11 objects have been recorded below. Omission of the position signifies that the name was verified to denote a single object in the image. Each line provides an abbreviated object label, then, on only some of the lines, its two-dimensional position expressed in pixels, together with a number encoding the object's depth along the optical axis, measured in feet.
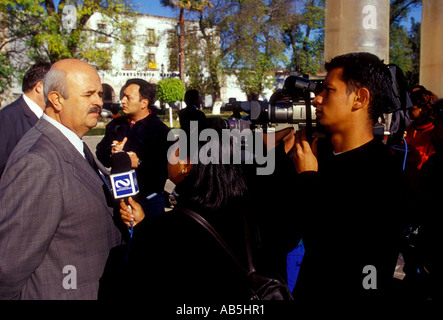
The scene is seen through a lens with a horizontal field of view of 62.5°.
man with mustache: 5.00
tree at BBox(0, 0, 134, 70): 52.08
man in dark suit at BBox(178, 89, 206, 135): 17.48
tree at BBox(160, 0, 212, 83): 88.38
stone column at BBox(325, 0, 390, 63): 13.65
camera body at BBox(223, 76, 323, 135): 5.81
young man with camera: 4.73
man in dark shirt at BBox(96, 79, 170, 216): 11.96
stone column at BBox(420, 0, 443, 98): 20.98
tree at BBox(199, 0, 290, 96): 92.99
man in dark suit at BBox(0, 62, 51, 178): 9.69
